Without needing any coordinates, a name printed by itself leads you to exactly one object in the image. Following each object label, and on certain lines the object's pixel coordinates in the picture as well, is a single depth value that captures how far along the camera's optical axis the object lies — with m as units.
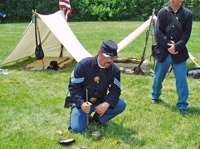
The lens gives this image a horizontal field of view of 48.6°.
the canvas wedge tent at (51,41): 6.14
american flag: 6.78
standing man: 3.72
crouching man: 3.04
